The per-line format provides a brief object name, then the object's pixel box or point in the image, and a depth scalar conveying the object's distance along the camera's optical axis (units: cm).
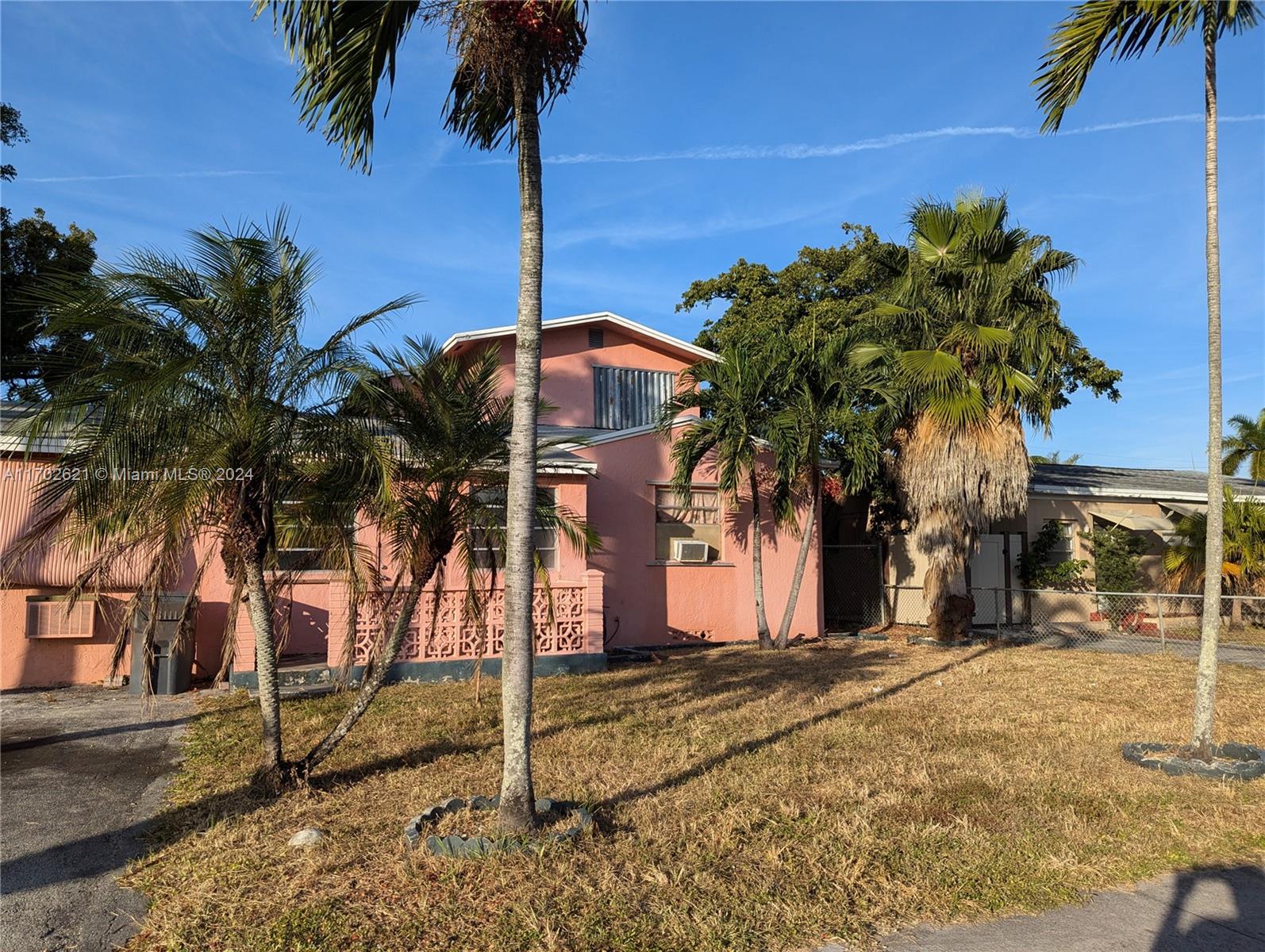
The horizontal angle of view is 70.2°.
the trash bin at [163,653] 1116
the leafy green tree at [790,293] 2409
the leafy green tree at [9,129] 1888
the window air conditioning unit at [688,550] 1533
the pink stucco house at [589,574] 1144
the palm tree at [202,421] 600
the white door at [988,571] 1928
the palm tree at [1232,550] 1656
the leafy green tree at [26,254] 1892
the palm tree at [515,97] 527
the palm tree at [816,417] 1441
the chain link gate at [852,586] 1961
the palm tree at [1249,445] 2058
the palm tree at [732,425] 1451
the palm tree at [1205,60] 747
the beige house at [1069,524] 1902
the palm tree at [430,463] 698
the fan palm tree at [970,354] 1442
